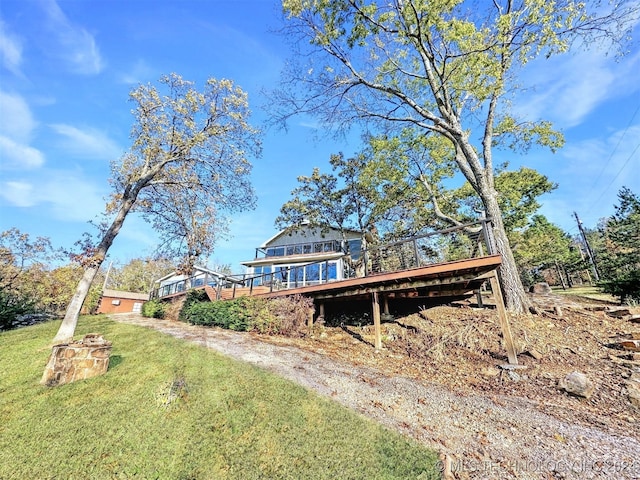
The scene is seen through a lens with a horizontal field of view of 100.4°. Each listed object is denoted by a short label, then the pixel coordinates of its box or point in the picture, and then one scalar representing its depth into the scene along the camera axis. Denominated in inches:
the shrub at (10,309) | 432.8
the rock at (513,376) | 201.5
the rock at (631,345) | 210.1
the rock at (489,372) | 215.4
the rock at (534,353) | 224.1
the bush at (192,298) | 591.2
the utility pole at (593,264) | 901.2
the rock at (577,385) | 170.6
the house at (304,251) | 798.5
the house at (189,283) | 605.8
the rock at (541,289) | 471.1
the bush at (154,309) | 673.0
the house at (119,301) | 1082.1
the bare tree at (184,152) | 372.2
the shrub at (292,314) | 362.6
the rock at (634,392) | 156.1
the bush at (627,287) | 323.1
